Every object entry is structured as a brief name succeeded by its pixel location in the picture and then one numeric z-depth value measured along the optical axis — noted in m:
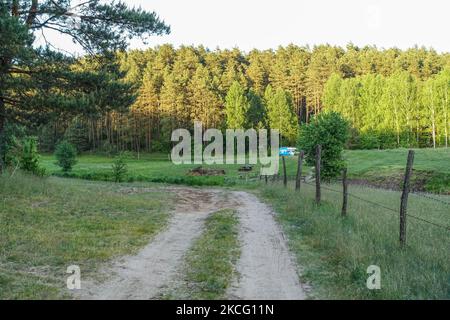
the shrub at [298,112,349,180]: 29.19
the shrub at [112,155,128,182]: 37.25
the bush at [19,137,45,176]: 27.36
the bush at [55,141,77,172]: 49.47
